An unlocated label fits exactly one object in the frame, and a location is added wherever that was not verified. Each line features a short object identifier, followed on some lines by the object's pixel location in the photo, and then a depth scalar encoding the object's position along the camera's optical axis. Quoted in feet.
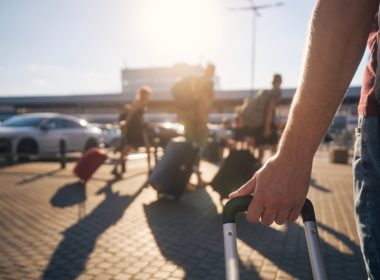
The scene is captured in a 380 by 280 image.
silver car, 38.06
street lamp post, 115.20
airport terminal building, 190.70
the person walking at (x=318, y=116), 3.59
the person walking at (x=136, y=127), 28.17
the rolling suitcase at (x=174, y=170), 18.62
